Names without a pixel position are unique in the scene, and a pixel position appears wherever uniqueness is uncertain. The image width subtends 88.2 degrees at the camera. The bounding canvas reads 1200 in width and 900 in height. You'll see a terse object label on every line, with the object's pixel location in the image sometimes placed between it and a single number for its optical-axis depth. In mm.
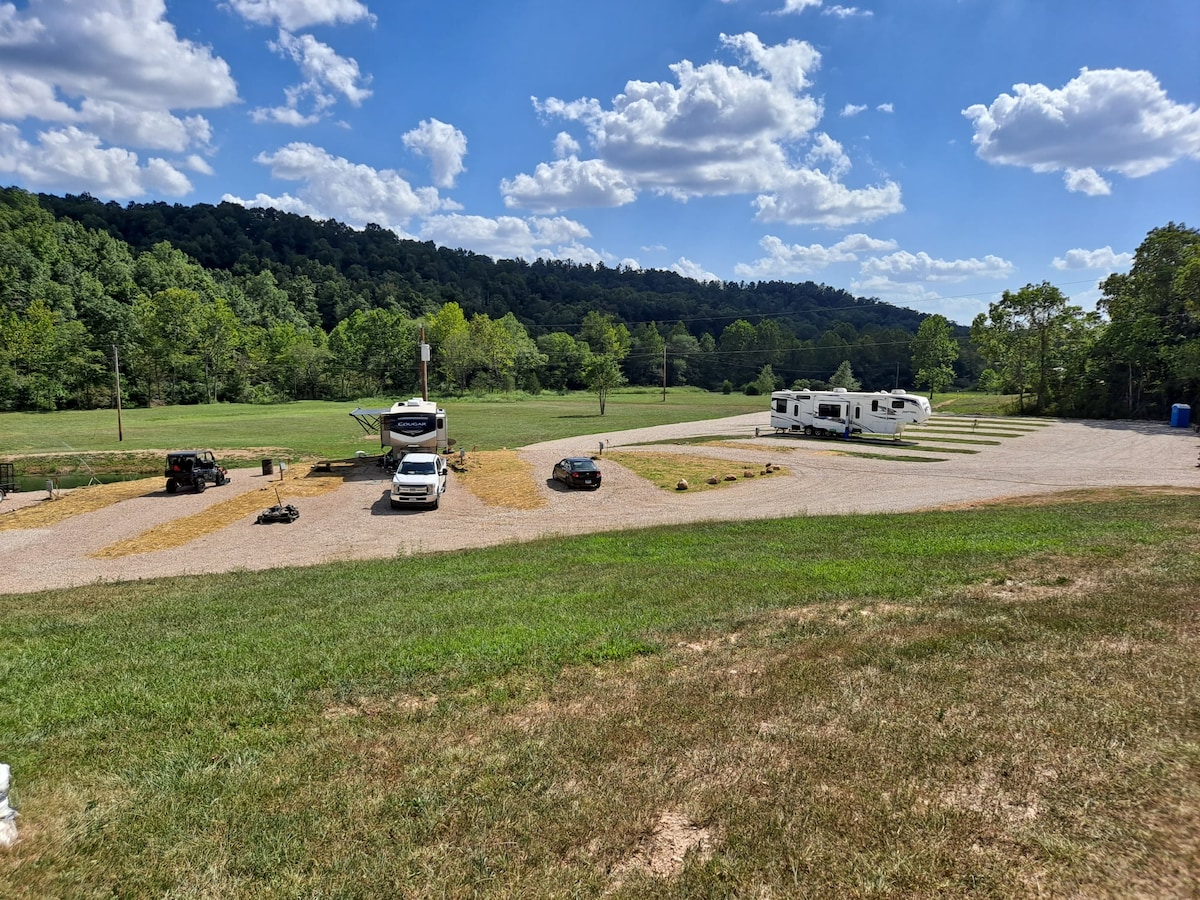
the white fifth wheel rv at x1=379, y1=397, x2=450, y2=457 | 29781
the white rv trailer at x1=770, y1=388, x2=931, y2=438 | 42906
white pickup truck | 23844
